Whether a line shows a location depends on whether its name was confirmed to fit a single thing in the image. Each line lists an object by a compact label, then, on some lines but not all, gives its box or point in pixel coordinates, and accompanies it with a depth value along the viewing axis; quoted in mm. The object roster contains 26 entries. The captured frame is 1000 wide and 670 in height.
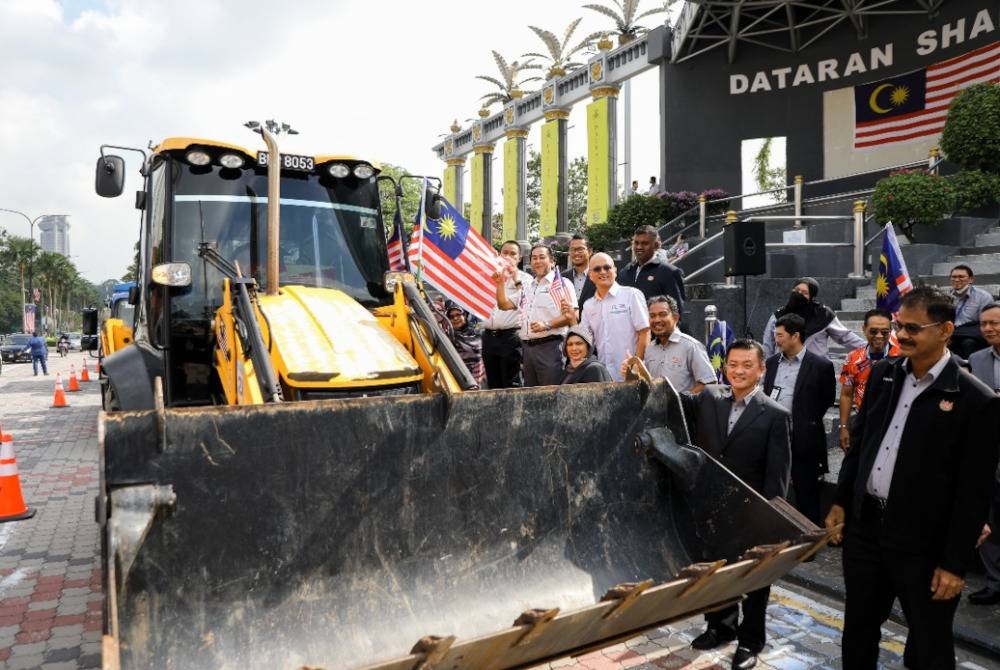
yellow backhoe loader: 2797
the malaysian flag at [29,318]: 50556
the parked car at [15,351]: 37281
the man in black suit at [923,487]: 3035
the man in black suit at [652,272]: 6559
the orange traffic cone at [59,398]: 15688
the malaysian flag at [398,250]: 6523
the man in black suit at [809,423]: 5484
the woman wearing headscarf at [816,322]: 6672
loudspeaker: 9898
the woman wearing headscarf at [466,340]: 9352
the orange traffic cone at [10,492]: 6996
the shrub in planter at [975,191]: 13062
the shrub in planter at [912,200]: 12469
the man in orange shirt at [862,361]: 5832
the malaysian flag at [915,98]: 19141
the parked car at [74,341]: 54738
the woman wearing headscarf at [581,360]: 5160
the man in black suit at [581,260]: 6855
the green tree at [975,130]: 13781
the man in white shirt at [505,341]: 7344
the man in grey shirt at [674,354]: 5445
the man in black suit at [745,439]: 3975
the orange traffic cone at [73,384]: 19234
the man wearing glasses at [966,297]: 7086
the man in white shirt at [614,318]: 5883
